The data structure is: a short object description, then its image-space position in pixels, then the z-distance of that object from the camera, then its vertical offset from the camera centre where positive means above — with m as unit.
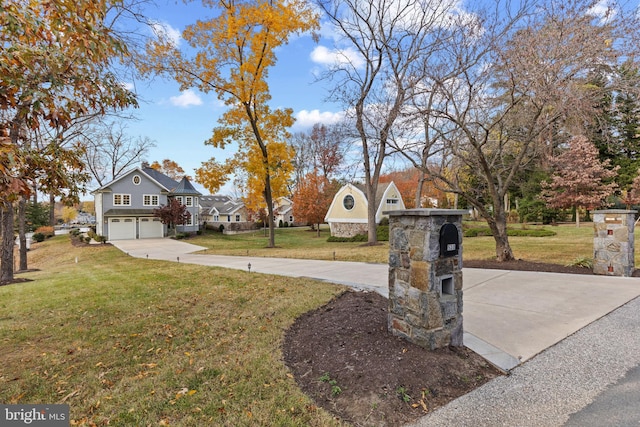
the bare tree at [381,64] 8.76 +5.69
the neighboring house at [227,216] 34.59 -0.05
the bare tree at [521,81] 6.09 +2.92
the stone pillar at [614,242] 6.44 -0.71
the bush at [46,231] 28.58 -1.21
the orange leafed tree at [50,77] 2.41 +1.34
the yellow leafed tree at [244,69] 13.26 +6.66
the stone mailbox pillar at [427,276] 3.18 -0.69
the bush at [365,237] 20.62 -1.68
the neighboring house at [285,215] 45.44 -0.10
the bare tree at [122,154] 29.37 +6.37
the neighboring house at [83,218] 77.24 -0.07
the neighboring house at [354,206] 23.42 +0.52
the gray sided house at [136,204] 24.50 +1.13
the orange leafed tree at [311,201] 27.84 +1.18
